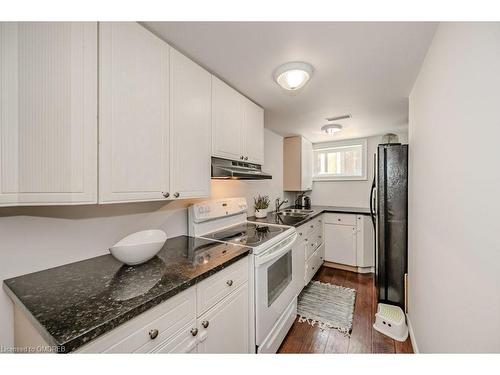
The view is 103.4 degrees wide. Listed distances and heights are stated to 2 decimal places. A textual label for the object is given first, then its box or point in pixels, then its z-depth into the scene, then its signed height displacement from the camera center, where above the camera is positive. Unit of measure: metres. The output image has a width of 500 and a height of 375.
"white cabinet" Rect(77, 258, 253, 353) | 0.70 -0.62
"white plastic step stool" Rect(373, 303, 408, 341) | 1.71 -1.21
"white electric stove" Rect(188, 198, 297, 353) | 1.39 -0.53
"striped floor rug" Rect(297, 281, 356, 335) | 1.92 -1.31
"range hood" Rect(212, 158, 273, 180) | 1.53 +0.13
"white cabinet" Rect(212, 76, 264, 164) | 1.55 +0.55
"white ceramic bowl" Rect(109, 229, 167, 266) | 1.04 -0.33
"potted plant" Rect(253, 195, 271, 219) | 2.60 -0.28
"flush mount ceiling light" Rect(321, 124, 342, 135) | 2.72 +0.83
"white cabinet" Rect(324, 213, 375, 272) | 2.96 -0.84
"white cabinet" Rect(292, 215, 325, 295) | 2.14 -0.83
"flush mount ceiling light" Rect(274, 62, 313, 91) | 1.37 +0.81
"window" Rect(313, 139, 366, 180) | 3.56 +0.51
